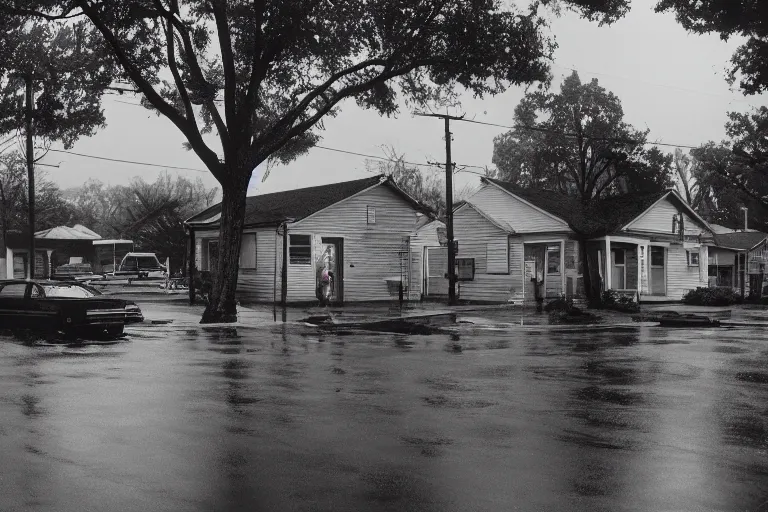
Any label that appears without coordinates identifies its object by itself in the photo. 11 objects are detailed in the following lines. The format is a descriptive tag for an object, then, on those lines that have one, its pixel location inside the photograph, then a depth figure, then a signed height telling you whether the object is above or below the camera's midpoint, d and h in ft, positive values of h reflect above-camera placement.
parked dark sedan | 61.41 -2.25
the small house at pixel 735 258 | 149.79 +2.68
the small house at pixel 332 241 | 108.37 +4.68
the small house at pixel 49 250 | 196.85 +7.04
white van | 170.50 +2.28
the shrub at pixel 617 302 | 96.84 -3.36
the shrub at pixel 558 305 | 95.87 -3.55
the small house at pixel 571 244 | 114.42 +4.14
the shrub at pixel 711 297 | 113.60 -3.25
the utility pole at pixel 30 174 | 103.60 +13.43
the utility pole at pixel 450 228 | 109.50 +6.07
